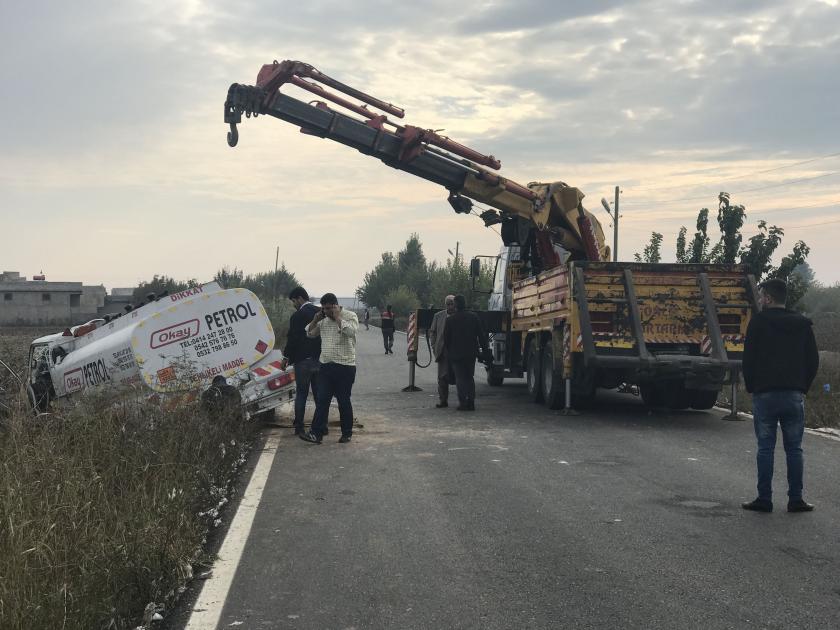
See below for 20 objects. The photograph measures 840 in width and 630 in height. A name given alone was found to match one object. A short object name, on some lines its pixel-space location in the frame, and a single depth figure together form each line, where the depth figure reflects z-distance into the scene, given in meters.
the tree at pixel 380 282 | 118.44
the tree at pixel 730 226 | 25.00
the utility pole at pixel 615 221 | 46.70
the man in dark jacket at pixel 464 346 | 14.27
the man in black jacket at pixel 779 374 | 7.23
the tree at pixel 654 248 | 30.55
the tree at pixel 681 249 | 27.80
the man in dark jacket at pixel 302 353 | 11.58
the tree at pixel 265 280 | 107.56
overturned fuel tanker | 10.37
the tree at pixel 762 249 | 23.30
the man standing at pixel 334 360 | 10.89
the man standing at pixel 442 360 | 14.70
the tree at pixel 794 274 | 22.27
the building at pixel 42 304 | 85.75
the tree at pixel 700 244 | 26.58
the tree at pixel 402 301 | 96.06
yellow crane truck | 12.88
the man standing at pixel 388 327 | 33.94
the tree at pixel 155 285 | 78.31
